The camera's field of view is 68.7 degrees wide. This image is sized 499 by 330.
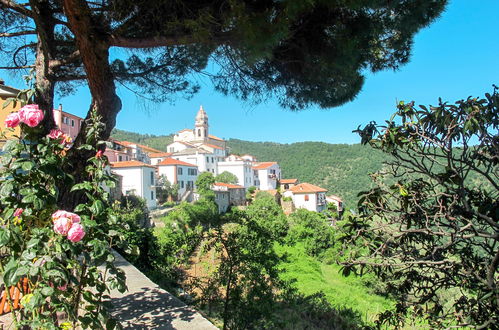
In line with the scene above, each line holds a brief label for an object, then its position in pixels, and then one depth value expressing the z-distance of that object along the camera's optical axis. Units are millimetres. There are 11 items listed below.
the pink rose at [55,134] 1840
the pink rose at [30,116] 1652
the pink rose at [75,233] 1502
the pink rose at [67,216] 1532
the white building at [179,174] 39312
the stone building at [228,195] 39250
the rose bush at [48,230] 1517
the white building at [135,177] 31312
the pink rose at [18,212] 1634
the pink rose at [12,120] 1680
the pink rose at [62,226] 1491
